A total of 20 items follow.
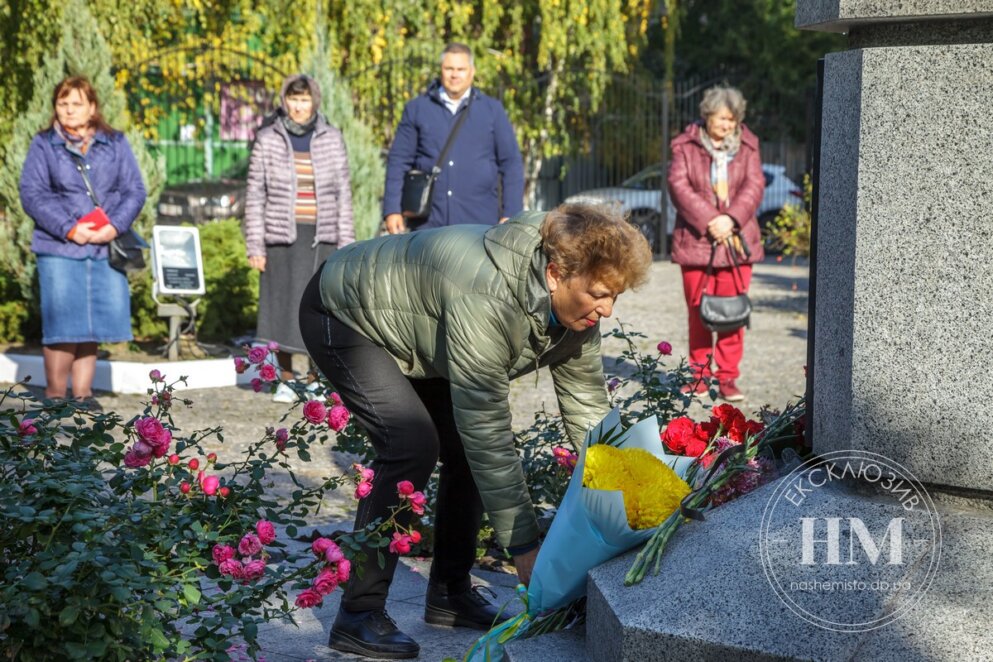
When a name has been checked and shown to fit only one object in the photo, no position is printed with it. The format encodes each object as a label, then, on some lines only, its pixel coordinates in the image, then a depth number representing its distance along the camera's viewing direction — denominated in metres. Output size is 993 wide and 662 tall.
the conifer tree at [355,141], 11.16
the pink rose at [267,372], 3.81
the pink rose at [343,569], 3.14
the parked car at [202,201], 17.59
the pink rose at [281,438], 3.48
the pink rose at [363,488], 3.54
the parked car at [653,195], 20.89
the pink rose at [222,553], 3.04
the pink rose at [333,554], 3.13
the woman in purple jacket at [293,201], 8.04
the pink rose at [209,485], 3.19
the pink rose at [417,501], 3.37
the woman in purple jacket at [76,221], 7.63
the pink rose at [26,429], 3.37
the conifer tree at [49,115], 9.91
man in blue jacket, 7.65
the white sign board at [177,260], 9.38
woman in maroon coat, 8.07
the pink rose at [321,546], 3.16
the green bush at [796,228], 15.38
